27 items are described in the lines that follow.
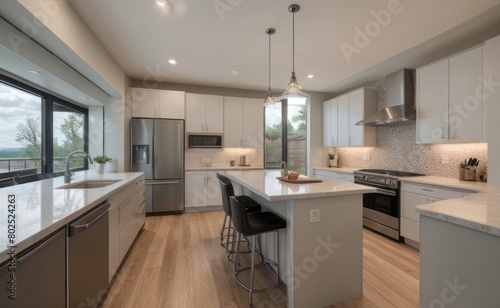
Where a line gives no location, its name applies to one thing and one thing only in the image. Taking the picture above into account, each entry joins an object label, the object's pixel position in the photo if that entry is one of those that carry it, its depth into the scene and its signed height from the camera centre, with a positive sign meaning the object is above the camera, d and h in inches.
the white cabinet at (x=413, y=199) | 101.7 -23.7
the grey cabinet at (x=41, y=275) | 34.1 -22.6
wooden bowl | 88.9 -9.4
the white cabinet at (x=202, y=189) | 169.6 -29.3
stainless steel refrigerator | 156.9 -4.1
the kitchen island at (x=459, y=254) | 39.2 -20.9
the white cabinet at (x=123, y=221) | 77.9 -30.1
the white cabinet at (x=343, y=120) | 174.2 +29.5
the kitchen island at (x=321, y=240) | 65.3 -28.6
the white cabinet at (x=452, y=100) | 96.3 +28.1
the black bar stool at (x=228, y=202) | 82.0 -21.9
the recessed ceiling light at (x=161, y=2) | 78.7 +58.0
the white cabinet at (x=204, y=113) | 173.6 +34.7
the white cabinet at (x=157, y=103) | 160.7 +39.8
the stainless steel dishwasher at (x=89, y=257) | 50.1 -28.6
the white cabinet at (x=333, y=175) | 153.9 -17.0
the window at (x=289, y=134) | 209.0 +20.4
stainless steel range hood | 126.6 +35.2
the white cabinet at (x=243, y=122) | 183.6 +28.8
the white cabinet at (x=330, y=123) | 187.8 +29.5
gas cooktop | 128.7 -11.9
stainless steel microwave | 175.0 +11.8
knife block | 104.7 -9.5
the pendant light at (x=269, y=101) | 110.2 +28.3
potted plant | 122.8 -6.1
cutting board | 86.1 -11.0
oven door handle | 120.2 -22.4
